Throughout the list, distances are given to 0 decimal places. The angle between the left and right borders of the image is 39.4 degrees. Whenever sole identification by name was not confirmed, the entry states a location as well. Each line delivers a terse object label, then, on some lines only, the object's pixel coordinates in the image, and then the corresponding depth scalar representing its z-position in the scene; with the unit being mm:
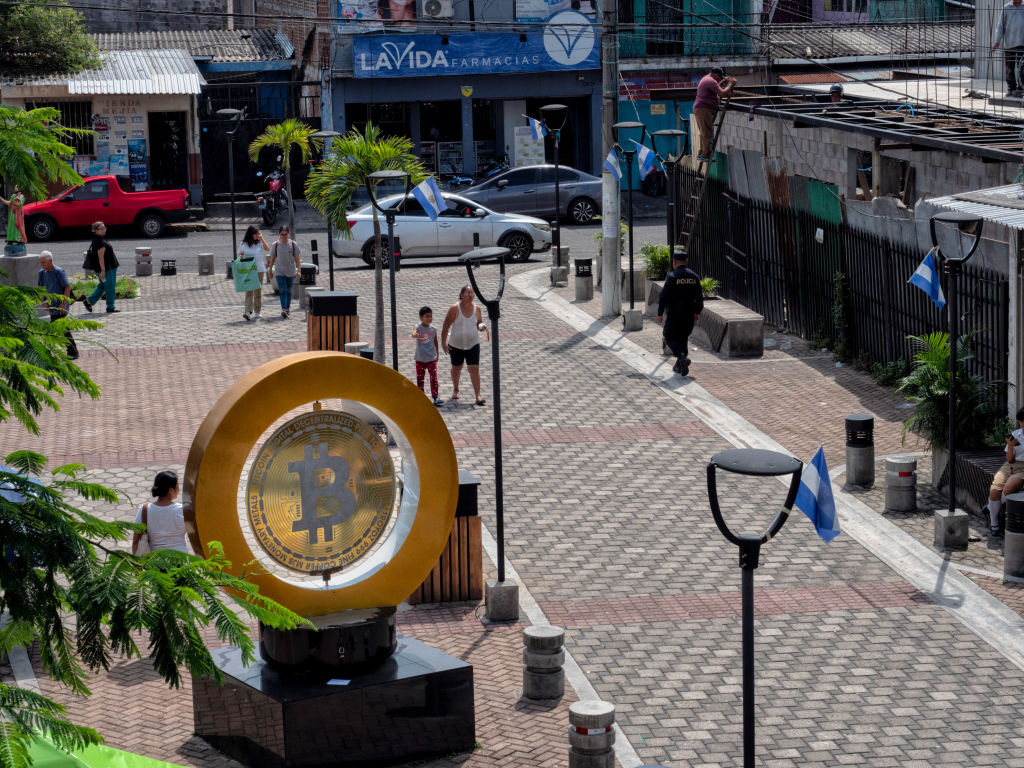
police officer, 20203
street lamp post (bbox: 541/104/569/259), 29766
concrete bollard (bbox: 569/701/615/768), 8602
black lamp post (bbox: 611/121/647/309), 23927
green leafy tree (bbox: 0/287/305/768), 5723
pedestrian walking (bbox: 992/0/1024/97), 23547
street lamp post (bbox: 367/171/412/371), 17359
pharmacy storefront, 42594
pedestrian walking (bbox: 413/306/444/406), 18203
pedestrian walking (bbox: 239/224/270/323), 25016
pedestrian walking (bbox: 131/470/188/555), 10828
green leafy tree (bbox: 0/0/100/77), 40188
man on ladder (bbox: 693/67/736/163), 25859
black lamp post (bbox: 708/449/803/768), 7832
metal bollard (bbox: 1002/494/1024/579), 12141
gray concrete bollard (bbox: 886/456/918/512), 14109
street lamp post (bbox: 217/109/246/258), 31016
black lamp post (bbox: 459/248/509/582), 11703
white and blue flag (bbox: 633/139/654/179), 24745
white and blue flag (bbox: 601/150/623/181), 23844
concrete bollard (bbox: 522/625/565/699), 9891
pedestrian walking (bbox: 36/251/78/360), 22152
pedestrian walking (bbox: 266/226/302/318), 24797
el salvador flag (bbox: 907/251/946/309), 14766
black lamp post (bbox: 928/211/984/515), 12891
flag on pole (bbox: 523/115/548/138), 30844
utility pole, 24297
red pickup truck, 37000
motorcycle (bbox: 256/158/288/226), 39438
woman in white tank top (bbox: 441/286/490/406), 18406
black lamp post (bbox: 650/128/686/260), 25767
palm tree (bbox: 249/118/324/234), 30500
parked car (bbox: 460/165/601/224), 37469
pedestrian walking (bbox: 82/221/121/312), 25812
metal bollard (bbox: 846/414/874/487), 14891
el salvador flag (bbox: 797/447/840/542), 8328
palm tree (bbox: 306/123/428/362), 20531
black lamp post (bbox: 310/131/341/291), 23688
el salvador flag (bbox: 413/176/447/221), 19750
